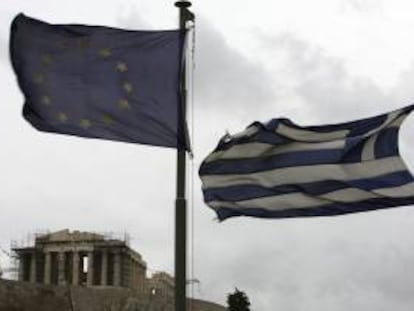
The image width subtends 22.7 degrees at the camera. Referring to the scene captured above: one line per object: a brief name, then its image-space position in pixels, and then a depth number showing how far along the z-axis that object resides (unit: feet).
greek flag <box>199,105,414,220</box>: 41.57
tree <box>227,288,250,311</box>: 175.87
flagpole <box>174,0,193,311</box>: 38.04
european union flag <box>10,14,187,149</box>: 40.47
